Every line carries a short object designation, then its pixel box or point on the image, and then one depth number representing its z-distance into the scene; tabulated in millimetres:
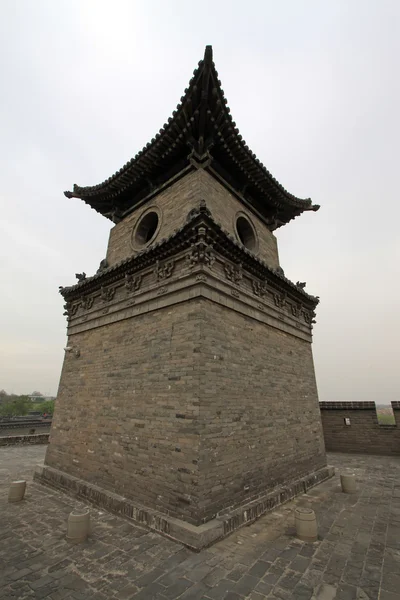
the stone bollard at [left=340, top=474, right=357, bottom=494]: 7852
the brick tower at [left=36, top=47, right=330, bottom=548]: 5566
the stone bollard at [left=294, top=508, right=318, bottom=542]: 5059
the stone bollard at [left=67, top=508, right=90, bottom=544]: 4957
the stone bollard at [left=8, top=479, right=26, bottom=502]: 6984
